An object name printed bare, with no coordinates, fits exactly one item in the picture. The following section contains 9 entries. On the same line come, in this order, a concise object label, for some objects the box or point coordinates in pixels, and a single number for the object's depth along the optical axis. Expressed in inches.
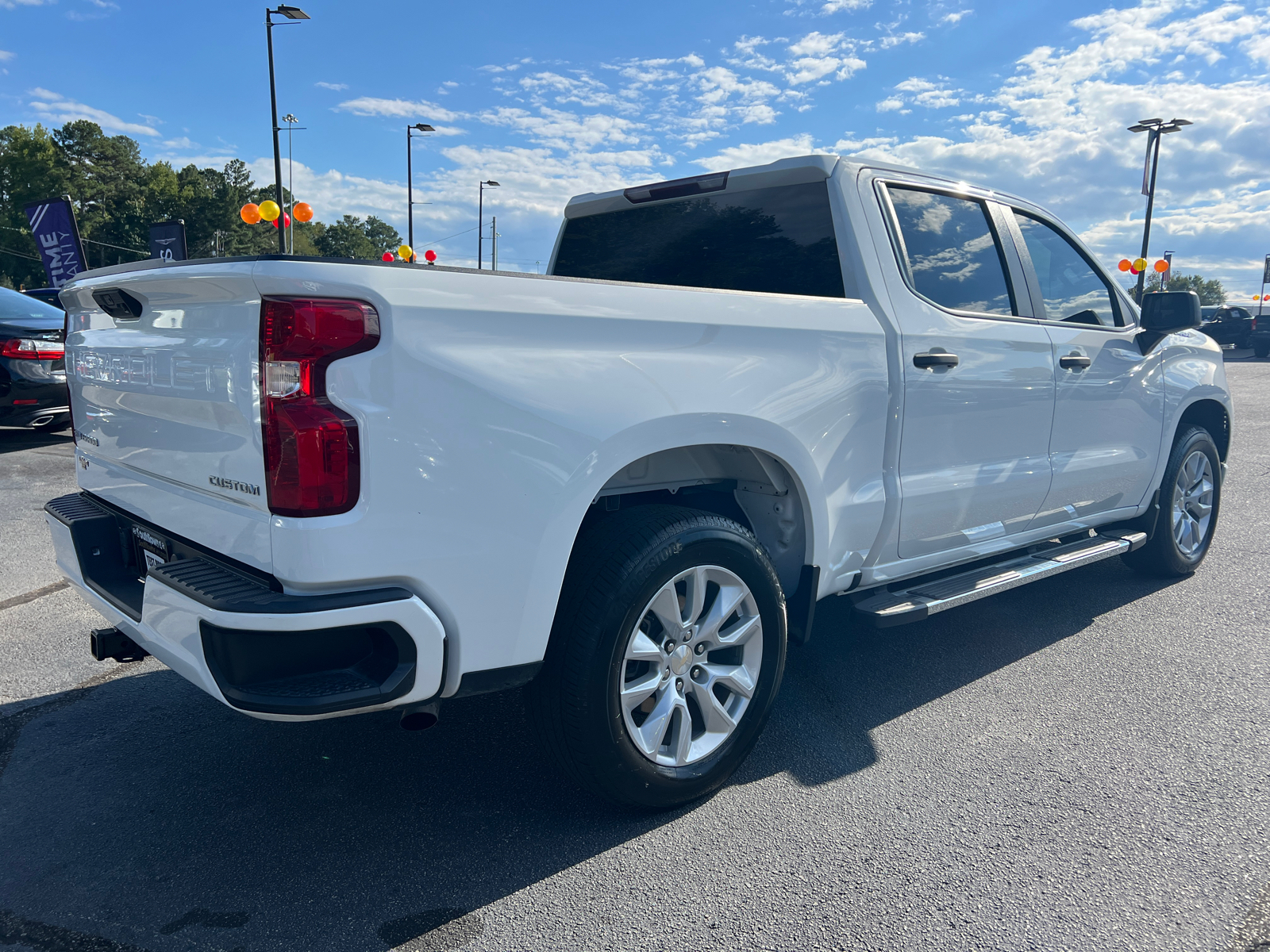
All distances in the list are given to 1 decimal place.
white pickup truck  78.2
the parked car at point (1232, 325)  1259.8
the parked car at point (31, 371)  320.5
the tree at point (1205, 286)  3517.7
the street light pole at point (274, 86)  850.8
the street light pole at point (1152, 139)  1311.5
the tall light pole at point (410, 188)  1339.8
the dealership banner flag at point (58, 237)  615.2
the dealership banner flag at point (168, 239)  721.6
